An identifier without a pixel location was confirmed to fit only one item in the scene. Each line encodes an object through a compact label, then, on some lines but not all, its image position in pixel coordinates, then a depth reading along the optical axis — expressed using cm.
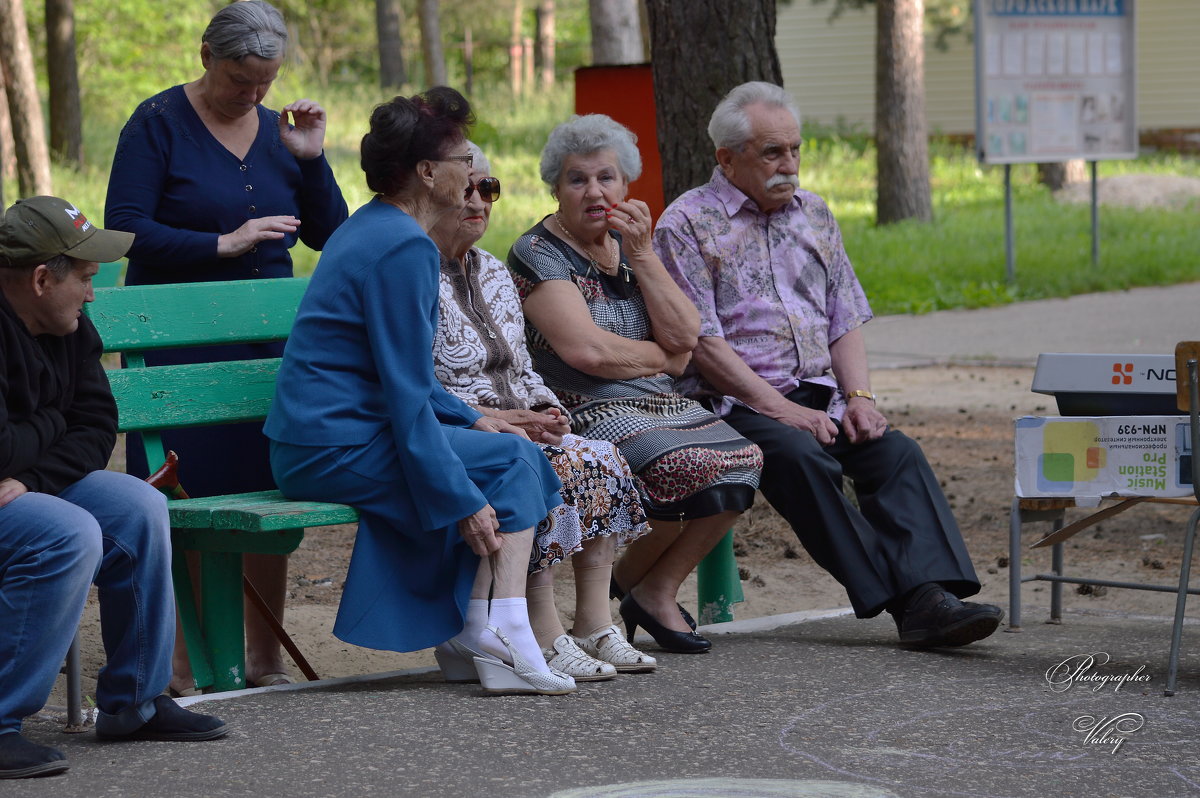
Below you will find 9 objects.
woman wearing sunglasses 823
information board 2802
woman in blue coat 767
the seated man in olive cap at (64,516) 654
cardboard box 870
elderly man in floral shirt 920
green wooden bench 777
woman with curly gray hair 883
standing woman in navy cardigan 874
